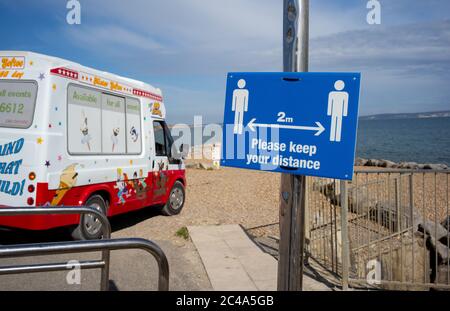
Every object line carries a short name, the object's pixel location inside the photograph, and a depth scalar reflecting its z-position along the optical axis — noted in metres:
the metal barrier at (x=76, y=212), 3.04
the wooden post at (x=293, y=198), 2.30
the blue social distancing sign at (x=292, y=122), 2.12
